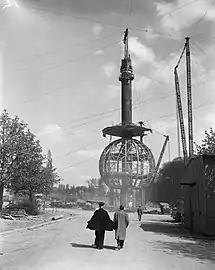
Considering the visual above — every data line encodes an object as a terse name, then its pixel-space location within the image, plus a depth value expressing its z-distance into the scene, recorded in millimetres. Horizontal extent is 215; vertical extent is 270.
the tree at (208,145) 35000
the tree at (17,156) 34969
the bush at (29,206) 43125
